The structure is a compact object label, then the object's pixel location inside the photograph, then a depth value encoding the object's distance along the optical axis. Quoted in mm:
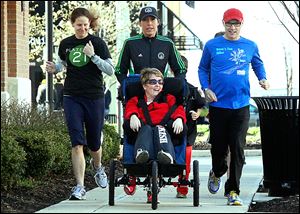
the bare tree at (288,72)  38728
